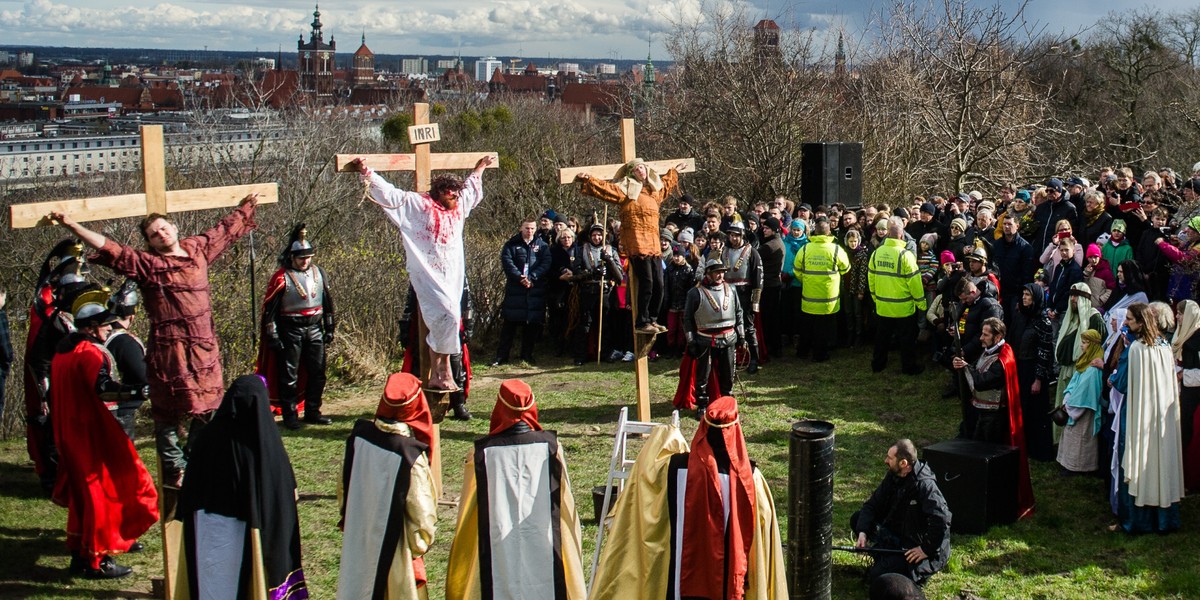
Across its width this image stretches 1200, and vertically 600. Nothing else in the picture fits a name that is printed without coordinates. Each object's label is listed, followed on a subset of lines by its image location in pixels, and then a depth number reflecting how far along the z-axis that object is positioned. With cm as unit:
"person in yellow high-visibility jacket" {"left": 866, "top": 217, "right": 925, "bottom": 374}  1214
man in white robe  782
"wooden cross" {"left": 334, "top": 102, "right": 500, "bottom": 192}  798
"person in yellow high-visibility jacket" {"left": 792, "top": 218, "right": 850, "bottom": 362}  1271
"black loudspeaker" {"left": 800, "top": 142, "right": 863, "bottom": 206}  1547
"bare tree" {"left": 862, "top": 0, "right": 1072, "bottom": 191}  1845
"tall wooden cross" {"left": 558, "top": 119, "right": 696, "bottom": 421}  872
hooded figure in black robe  561
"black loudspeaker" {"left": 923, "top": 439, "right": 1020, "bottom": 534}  789
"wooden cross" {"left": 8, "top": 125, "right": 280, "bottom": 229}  604
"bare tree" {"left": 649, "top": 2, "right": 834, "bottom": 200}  2039
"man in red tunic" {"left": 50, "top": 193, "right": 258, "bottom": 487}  639
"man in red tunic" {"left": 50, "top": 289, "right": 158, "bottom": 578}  728
